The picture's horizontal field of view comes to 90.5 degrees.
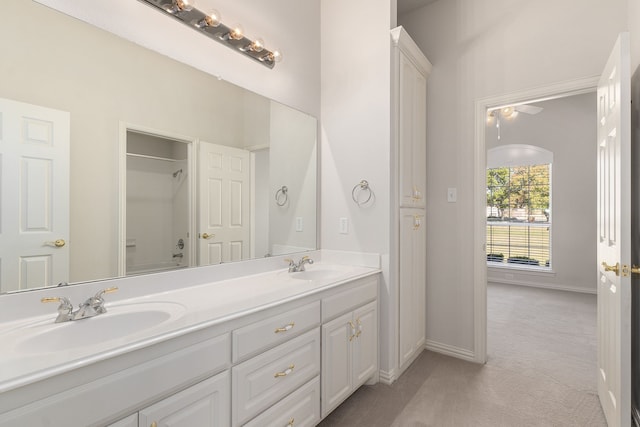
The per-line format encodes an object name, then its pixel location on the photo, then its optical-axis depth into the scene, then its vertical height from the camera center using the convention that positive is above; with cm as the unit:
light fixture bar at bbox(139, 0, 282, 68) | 151 +99
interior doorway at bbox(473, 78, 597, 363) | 257 -9
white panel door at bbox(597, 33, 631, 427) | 152 -11
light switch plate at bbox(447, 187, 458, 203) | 272 +18
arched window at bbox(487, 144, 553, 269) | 533 +16
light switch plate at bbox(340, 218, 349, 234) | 243 -8
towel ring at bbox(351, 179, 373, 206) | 231 +18
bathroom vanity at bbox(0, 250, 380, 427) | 83 -46
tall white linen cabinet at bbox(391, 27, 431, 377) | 230 +23
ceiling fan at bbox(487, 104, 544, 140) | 367 +125
